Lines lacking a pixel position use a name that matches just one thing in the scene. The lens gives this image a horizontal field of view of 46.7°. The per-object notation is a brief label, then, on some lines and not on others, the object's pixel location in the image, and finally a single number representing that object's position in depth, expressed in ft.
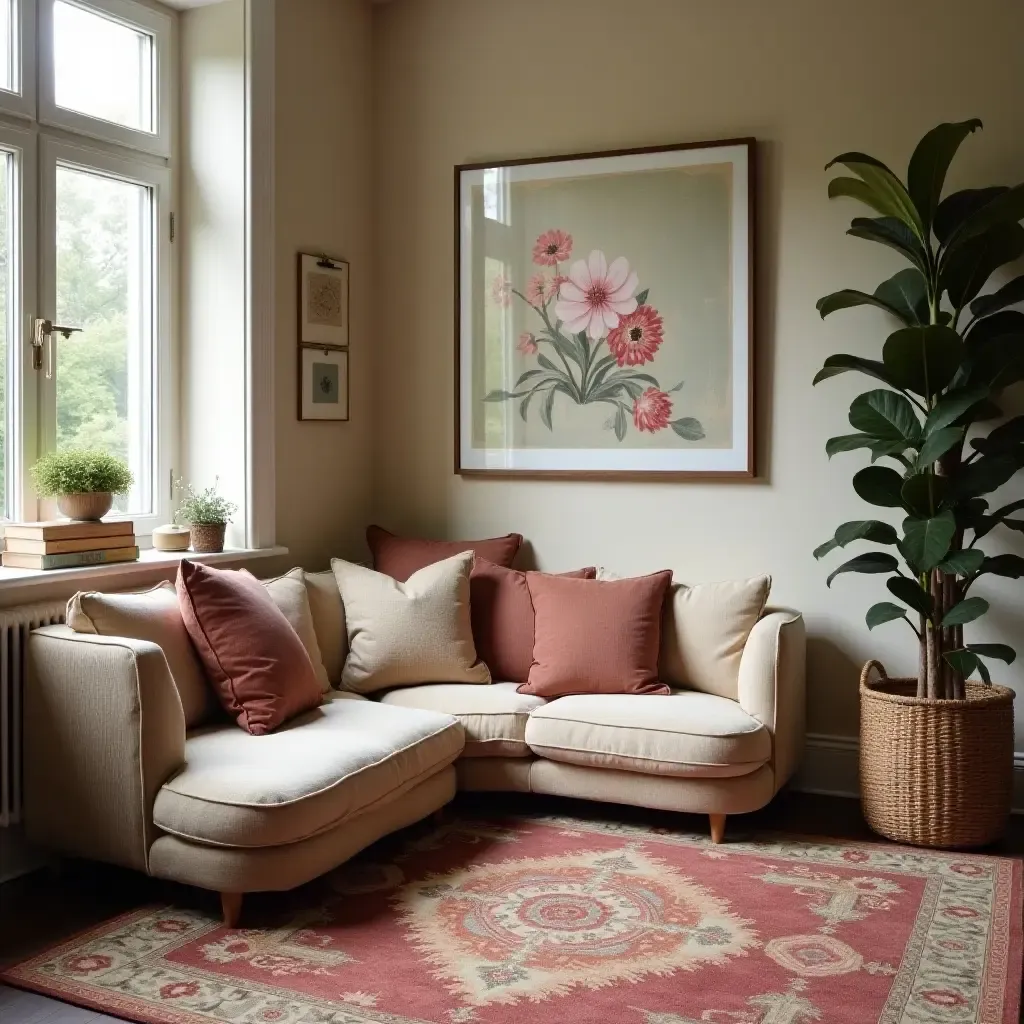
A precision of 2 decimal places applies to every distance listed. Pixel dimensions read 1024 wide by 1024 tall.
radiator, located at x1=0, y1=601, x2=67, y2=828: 10.35
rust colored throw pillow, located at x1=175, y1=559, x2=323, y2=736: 10.98
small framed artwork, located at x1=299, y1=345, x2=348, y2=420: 14.61
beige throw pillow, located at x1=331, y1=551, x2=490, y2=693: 13.16
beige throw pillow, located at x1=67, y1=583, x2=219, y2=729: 10.39
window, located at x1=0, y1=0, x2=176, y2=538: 11.57
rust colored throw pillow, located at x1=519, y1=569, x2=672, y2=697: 12.82
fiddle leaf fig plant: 11.28
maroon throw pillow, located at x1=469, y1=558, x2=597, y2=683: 13.66
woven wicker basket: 11.60
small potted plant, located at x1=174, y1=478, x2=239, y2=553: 12.99
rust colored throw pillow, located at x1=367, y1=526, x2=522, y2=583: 14.45
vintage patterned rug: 8.29
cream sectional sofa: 9.46
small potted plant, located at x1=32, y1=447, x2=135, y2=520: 11.42
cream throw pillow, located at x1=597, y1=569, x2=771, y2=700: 12.90
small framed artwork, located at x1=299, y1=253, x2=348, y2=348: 14.53
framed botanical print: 13.98
